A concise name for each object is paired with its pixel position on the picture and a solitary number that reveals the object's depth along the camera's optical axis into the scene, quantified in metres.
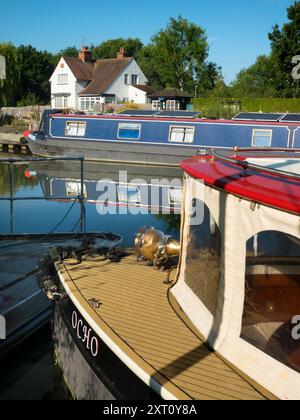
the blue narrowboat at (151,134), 24.14
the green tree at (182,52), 57.78
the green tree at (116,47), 88.12
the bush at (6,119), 48.16
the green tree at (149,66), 74.60
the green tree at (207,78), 59.12
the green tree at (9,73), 50.86
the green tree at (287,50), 40.47
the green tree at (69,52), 98.38
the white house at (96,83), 54.75
